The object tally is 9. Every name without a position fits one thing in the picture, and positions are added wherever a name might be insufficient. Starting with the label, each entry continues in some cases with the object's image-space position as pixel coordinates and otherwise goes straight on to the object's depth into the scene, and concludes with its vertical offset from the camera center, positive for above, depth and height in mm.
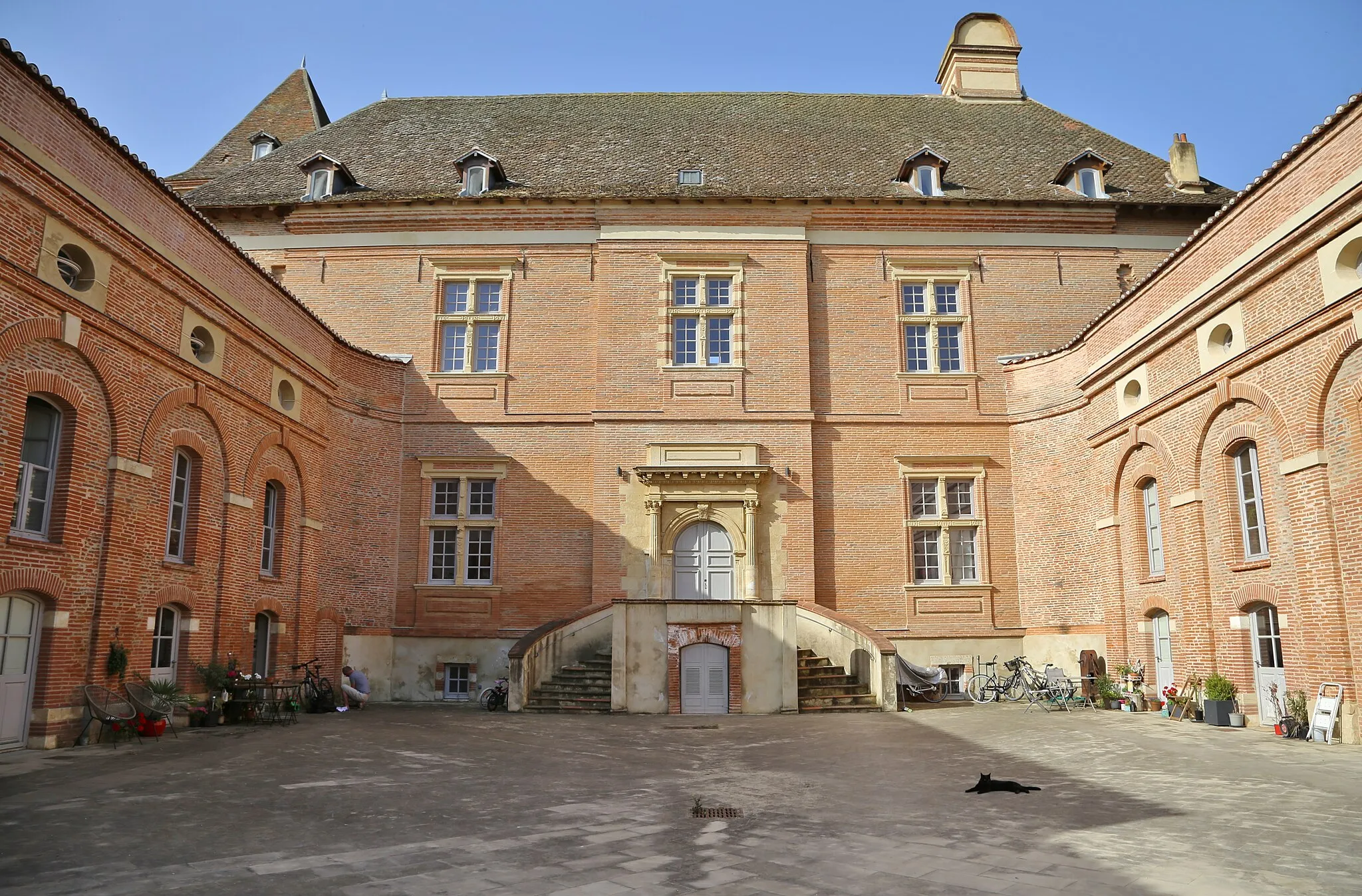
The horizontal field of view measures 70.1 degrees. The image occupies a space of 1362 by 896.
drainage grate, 8227 -1524
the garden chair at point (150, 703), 12953 -972
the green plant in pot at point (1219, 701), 14625 -1023
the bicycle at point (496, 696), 18828 -1241
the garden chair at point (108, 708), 12211 -990
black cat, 9070 -1423
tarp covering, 19406 -859
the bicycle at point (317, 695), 17812 -1155
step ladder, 12180 -992
